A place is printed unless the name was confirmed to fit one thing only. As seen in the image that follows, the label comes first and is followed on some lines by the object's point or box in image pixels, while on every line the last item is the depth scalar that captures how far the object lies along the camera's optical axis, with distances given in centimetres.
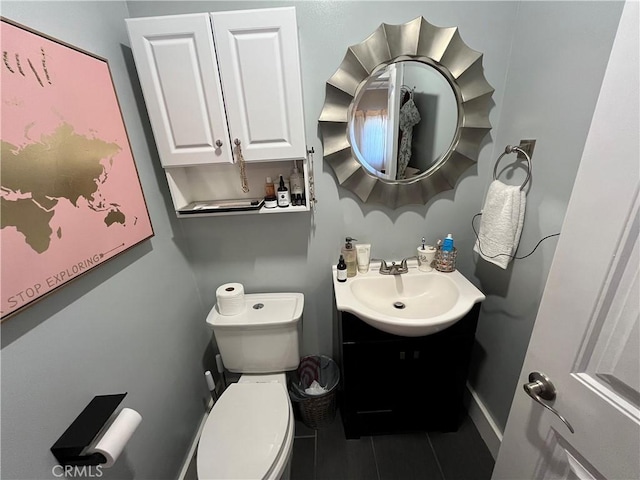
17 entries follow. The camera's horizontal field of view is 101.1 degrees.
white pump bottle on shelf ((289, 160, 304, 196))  125
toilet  97
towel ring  105
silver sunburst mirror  113
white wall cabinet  94
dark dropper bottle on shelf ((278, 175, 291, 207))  122
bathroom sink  113
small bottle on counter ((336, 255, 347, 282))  133
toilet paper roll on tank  131
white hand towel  108
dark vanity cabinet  120
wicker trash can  148
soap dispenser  136
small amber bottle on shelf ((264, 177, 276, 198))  126
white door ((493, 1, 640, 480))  46
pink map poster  61
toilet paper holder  69
